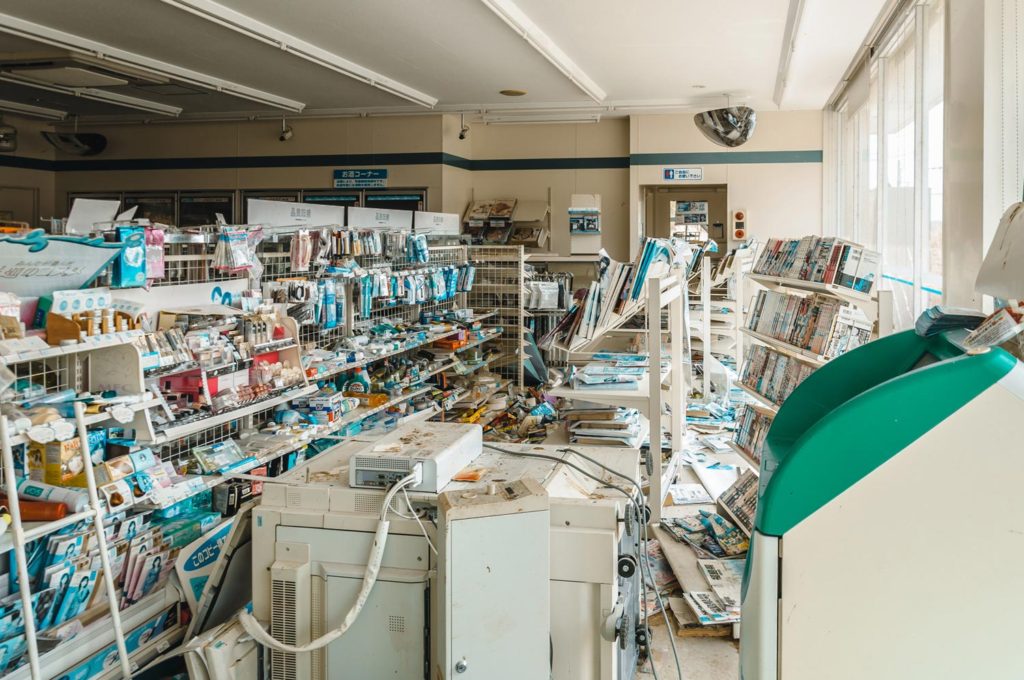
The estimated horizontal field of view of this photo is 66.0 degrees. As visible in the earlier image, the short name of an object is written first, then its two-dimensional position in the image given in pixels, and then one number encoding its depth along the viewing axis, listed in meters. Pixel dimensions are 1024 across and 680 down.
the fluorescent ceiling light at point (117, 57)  6.30
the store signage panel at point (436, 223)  7.59
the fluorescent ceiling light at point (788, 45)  5.91
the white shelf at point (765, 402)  4.50
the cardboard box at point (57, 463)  2.84
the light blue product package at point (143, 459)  3.19
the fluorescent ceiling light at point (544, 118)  10.25
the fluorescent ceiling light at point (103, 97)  7.75
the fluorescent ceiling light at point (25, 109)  8.84
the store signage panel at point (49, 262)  2.88
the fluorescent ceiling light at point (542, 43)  5.98
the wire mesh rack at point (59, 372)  3.07
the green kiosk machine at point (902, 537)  1.14
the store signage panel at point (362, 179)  10.66
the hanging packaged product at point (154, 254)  3.52
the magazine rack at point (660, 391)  4.61
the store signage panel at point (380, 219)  6.23
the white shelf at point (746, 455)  4.57
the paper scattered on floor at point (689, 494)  5.32
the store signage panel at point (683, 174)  10.47
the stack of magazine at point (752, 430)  4.55
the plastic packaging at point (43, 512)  2.70
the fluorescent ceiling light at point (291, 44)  5.87
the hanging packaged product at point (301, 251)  4.88
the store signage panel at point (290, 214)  4.76
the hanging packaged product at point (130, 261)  3.28
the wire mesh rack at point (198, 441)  3.82
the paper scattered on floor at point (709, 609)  3.50
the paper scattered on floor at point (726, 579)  3.67
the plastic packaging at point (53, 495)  2.74
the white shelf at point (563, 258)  10.38
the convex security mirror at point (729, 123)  8.55
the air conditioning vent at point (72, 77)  7.34
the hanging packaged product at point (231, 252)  4.05
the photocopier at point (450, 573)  1.64
